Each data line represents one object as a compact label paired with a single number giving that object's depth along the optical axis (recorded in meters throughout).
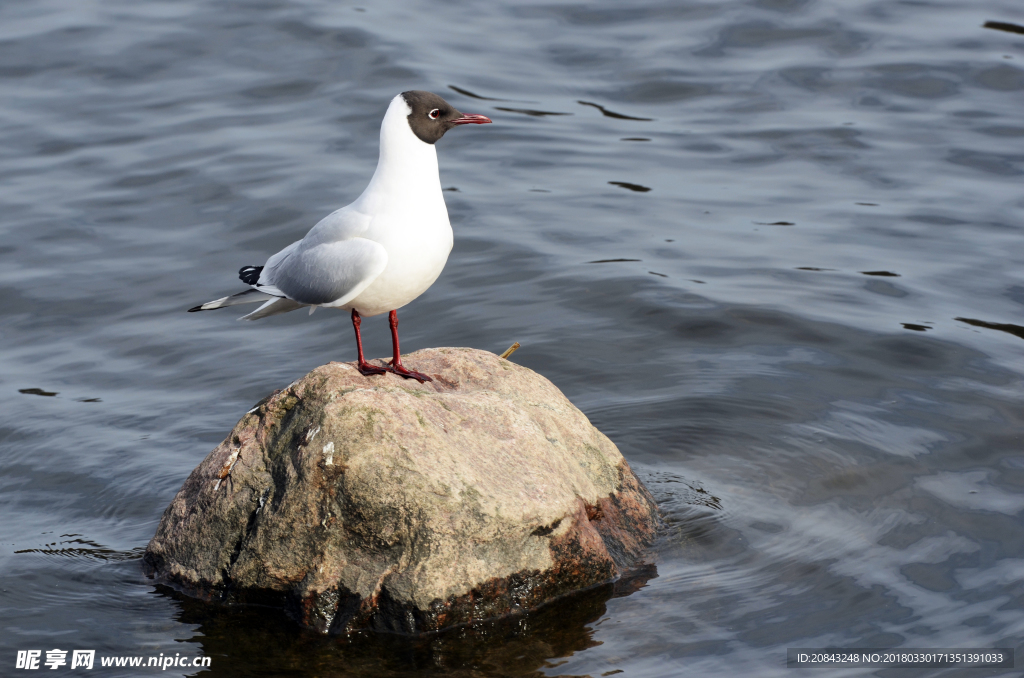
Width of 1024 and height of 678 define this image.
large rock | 10.10
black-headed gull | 10.41
